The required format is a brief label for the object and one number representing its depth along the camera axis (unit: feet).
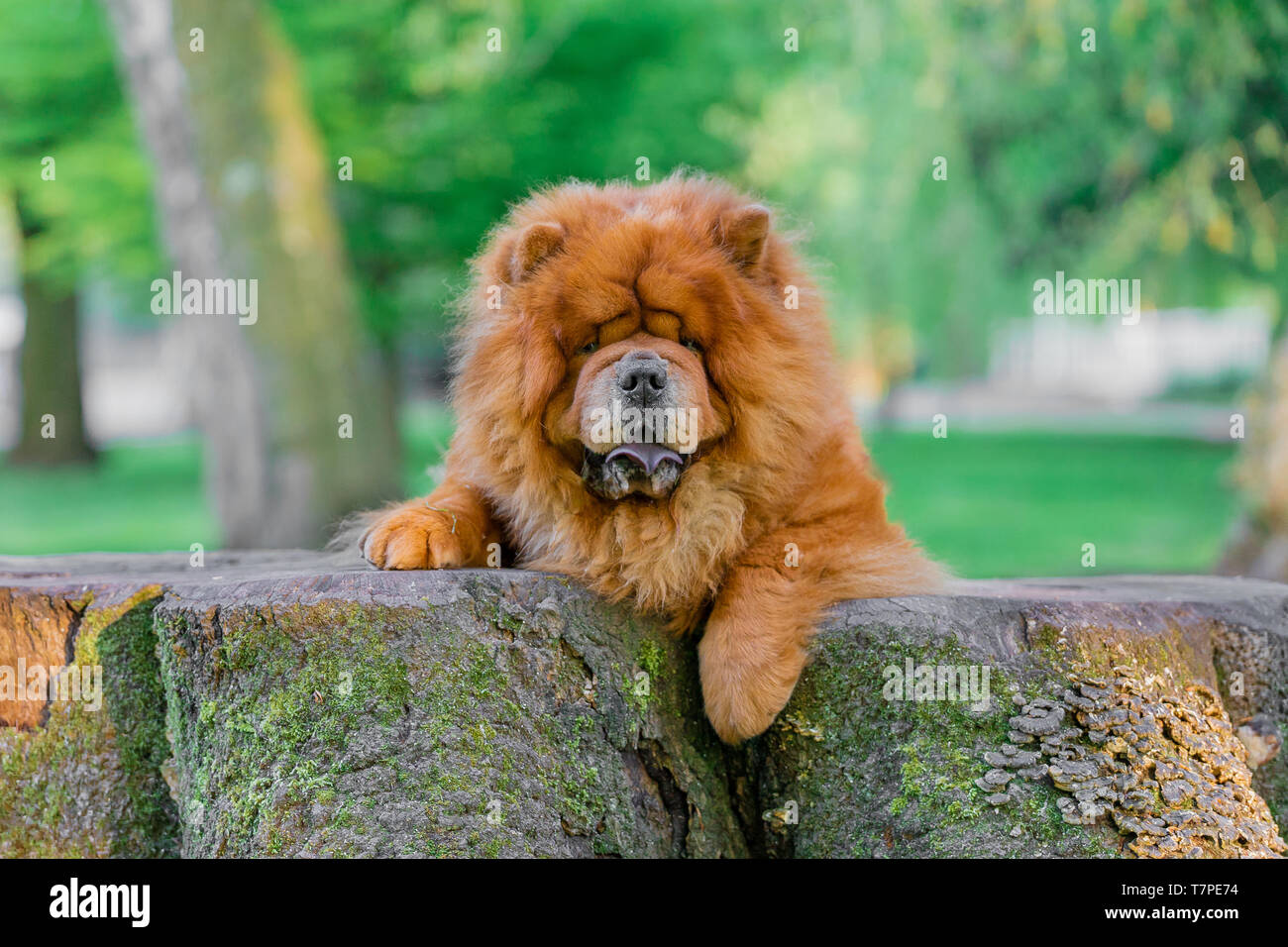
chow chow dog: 11.09
